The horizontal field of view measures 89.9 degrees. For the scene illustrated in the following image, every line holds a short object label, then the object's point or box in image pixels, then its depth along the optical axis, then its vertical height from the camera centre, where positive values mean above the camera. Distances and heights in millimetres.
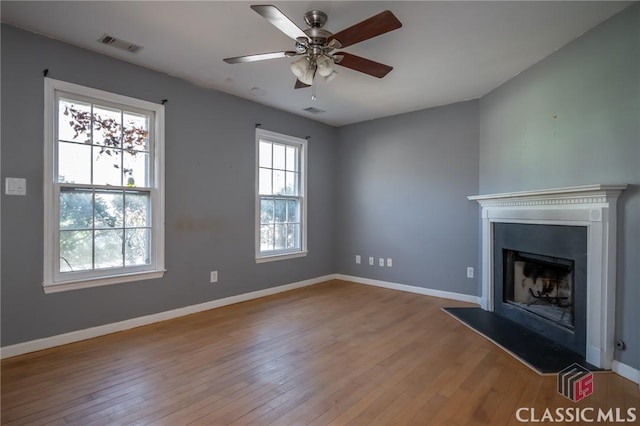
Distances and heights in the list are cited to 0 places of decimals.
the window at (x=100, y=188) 2721 +196
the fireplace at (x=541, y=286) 2844 -751
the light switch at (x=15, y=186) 2494 +176
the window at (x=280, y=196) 4418 +198
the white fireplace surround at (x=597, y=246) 2348 -256
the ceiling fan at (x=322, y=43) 1887 +1119
